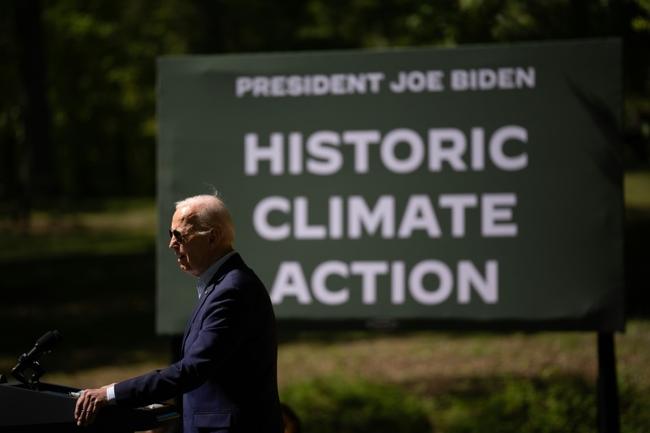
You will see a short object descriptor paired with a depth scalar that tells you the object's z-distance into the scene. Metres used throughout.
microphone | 8.80
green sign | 15.43
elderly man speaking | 8.48
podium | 8.52
